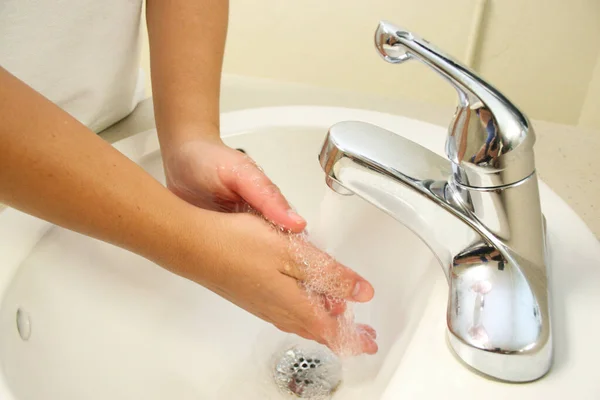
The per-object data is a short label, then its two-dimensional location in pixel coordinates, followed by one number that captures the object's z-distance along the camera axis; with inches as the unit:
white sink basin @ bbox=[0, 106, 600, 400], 13.4
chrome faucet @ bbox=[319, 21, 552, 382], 11.9
